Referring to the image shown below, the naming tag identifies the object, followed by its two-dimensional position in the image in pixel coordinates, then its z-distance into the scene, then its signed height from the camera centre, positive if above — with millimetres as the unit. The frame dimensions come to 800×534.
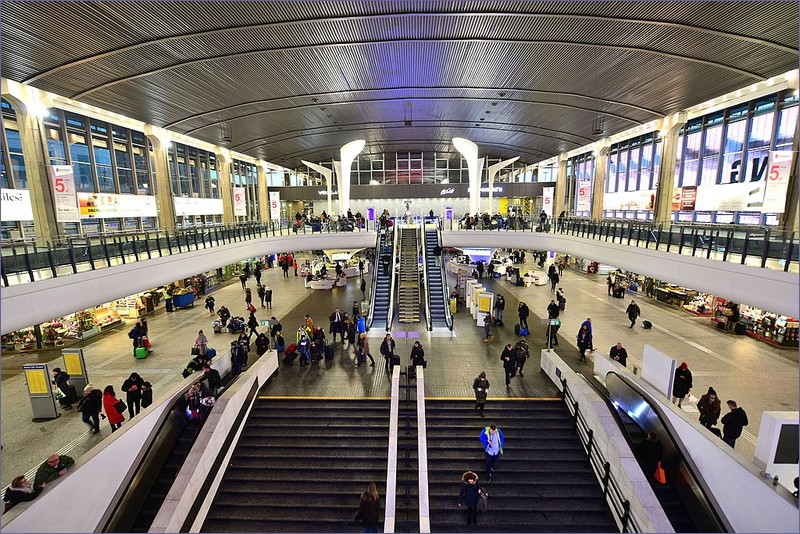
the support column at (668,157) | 17578 +2321
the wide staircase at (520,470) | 6523 -5264
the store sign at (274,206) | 22906 +341
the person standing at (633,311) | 14727 -4204
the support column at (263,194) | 32219 +1580
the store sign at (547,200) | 22859 +463
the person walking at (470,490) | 6070 -4672
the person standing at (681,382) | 8338 -4019
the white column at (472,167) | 25375 +2913
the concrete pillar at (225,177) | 26250 +2506
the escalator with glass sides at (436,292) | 15578 -3767
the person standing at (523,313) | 13836 -3942
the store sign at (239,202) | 20766 +566
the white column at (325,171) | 29984 +3297
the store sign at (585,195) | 19234 +615
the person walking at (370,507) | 5688 -4582
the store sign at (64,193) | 9648 +567
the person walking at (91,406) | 7758 -4046
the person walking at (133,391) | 8133 -3920
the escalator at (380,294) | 15523 -3783
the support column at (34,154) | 12062 +2028
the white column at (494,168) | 28053 +3090
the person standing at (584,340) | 11547 -4163
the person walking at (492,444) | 6969 -4466
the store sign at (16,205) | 10234 +292
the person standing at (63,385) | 9052 -4179
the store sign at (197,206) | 20062 +387
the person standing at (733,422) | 6691 -3954
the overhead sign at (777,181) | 8703 +563
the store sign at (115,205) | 12652 +346
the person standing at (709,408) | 7375 -4098
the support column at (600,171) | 25620 +2458
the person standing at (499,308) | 14766 -4009
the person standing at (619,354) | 9839 -3971
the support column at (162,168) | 19250 +2370
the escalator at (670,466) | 6152 -4818
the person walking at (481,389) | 8445 -4132
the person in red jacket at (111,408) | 7598 -4014
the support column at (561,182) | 32969 +2288
